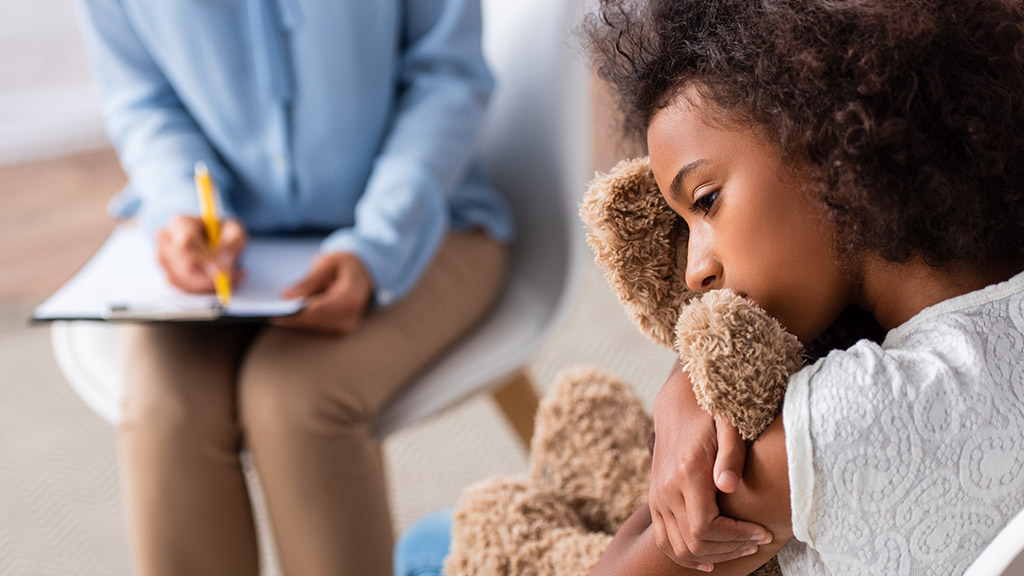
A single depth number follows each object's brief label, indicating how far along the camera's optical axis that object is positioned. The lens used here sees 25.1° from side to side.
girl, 1.49
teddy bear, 1.56
